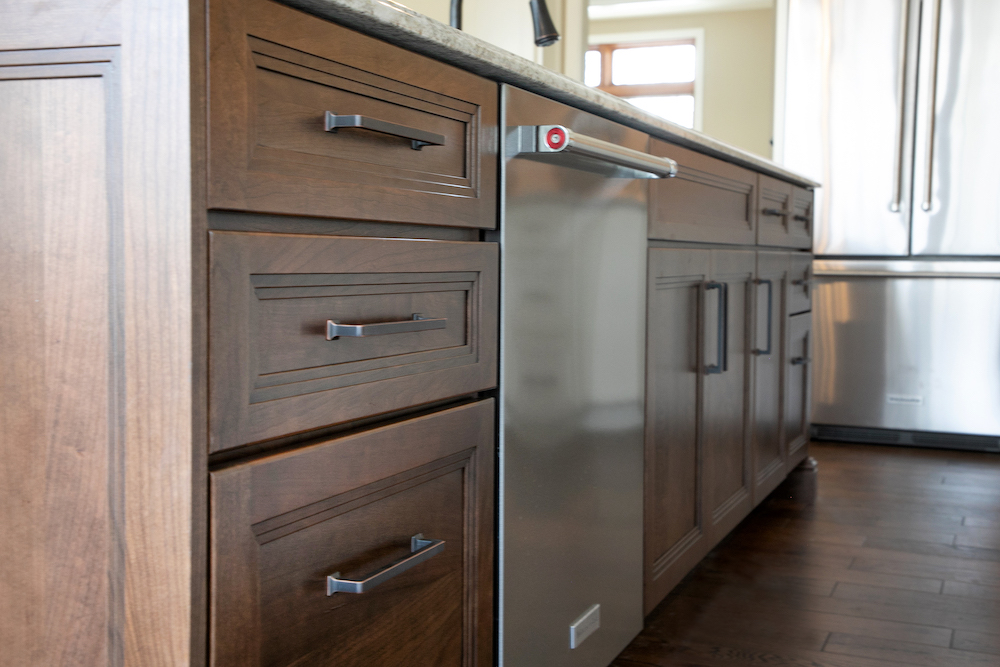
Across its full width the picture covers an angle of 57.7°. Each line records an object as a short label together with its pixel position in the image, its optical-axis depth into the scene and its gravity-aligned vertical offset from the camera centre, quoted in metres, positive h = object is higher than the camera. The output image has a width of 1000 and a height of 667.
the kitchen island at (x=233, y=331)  0.69 -0.03
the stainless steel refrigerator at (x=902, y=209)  3.40 +0.33
